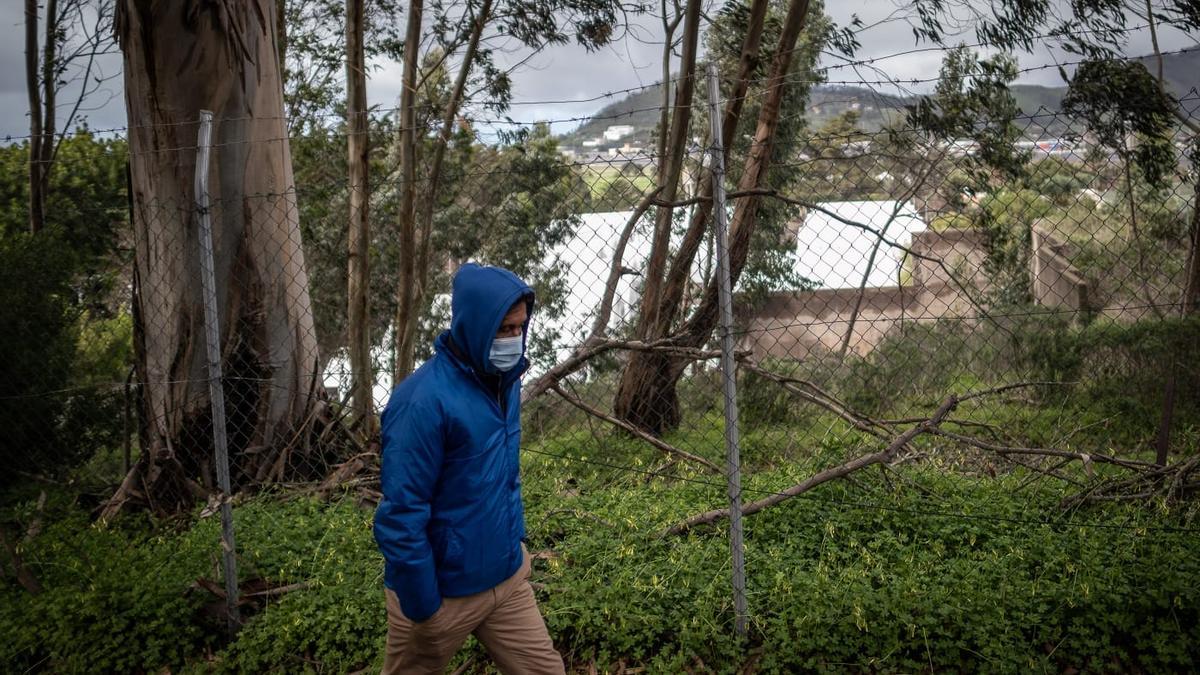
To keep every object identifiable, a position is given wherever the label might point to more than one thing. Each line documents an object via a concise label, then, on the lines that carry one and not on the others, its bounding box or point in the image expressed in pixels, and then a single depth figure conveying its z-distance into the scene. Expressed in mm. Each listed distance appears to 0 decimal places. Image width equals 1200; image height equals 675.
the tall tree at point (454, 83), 11406
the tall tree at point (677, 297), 7219
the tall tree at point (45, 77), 10750
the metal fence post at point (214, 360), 3971
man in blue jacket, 2602
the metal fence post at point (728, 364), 3484
